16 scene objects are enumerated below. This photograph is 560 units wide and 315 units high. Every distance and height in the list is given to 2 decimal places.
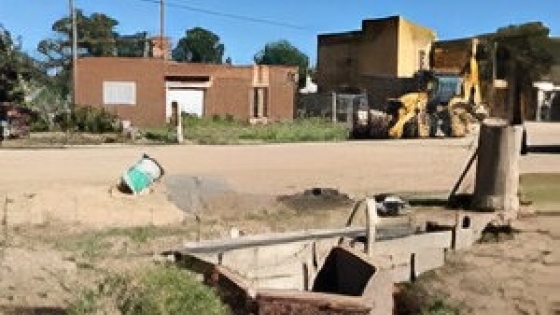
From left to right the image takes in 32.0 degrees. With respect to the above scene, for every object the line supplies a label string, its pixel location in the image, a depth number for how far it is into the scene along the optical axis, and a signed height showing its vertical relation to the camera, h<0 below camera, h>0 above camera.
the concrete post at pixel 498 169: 14.53 -0.96
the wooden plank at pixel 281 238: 10.65 -1.60
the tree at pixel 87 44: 60.91 +3.71
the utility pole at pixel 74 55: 38.03 +1.78
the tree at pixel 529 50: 62.44 +3.56
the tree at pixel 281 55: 97.41 +4.78
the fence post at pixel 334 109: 45.47 -0.31
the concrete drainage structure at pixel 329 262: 8.02 -1.70
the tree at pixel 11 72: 36.28 +1.01
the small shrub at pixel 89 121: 35.12 -0.77
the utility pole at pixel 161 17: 43.84 +3.76
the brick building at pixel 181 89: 41.50 +0.56
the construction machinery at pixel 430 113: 35.38 -0.32
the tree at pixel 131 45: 59.38 +3.60
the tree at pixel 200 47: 98.50 +5.62
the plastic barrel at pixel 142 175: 14.53 -1.13
